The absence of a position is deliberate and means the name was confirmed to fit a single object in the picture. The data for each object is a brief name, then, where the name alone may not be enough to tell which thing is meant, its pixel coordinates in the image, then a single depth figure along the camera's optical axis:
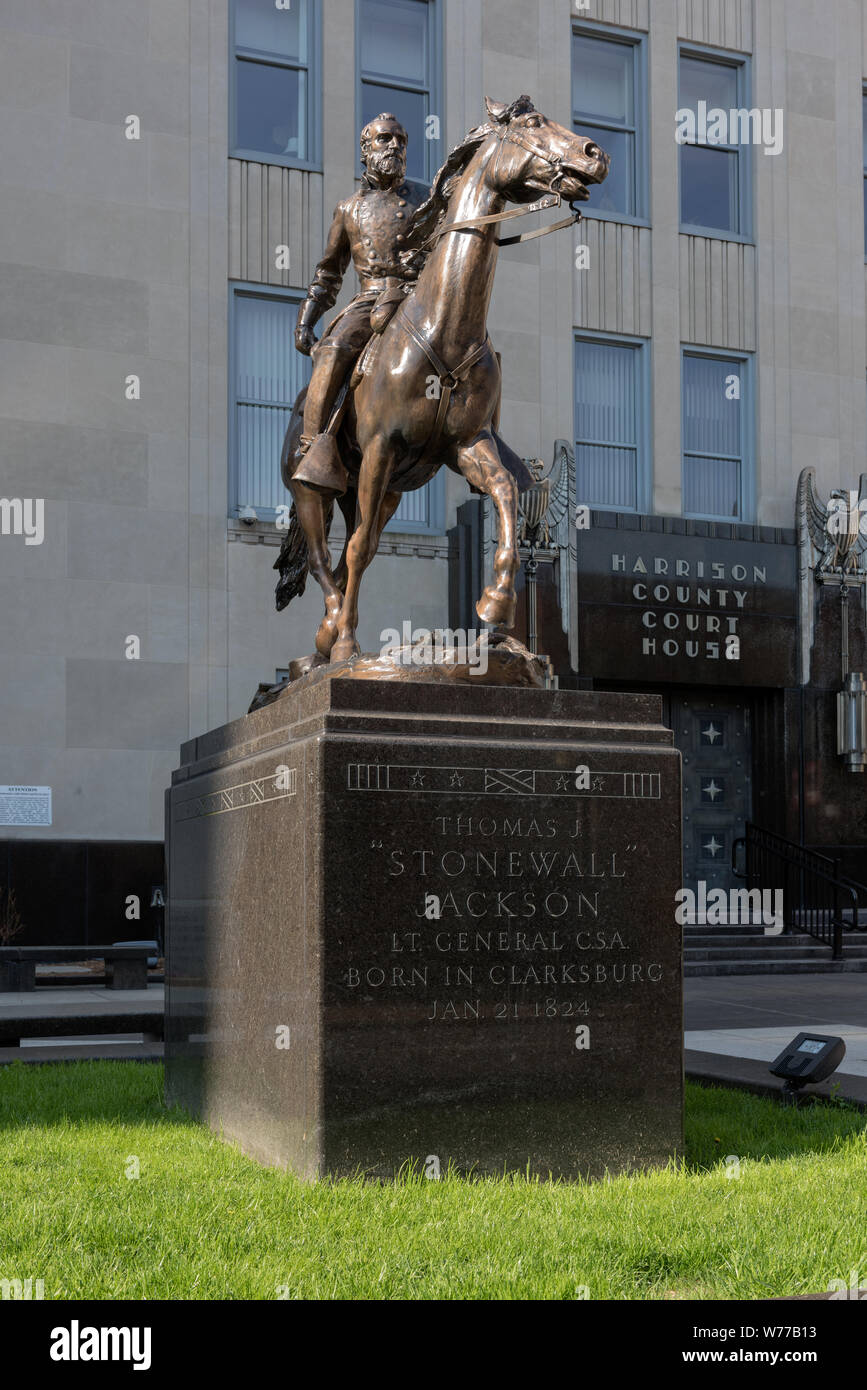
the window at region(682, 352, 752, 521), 21.97
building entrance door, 21.27
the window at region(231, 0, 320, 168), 19.95
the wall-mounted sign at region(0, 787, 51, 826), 17.66
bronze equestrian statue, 6.73
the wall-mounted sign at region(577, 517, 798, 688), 20.12
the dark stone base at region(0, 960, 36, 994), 15.88
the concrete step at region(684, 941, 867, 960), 18.00
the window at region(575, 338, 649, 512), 21.30
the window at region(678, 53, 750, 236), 22.58
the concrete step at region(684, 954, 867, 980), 17.56
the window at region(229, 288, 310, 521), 19.52
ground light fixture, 7.64
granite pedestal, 5.82
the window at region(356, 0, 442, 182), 20.61
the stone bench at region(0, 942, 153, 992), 15.80
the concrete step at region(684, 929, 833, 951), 18.59
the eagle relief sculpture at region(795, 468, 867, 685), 21.39
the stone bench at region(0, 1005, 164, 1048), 10.74
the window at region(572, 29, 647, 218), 21.97
